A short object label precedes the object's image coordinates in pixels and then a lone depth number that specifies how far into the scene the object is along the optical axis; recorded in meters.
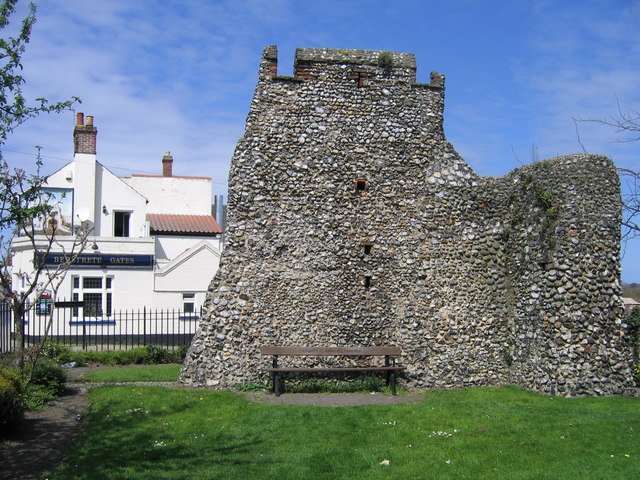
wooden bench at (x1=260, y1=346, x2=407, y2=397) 12.10
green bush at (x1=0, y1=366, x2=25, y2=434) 8.77
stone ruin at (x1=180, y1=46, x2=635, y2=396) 12.26
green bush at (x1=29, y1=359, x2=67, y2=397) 11.77
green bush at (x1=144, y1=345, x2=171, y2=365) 17.50
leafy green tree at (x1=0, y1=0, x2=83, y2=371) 9.41
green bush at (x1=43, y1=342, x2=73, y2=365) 16.23
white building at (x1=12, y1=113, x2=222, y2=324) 24.30
